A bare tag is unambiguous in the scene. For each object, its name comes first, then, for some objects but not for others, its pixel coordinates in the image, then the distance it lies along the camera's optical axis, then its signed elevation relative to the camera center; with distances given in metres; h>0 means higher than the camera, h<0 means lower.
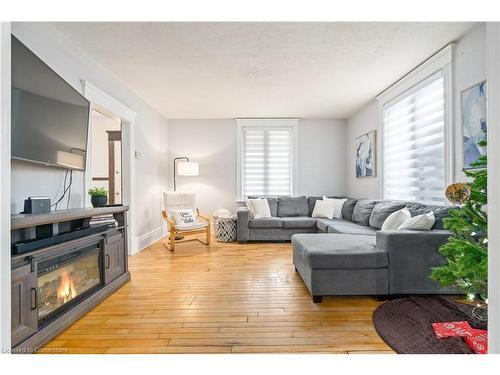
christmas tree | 1.49 -0.39
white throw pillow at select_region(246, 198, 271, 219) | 4.60 -0.40
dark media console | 1.39 -0.62
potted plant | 2.47 -0.10
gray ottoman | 2.08 -0.75
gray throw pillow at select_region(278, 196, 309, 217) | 4.84 -0.41
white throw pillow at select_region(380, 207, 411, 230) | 2.61 -0.35
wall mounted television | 1.66 +0.58
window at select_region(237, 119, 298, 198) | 5.45 +0.60
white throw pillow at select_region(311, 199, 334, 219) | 4.54 -0.44
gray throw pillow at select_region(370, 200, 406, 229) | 3.09 -0.32
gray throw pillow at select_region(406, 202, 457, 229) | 2.29 -0.25
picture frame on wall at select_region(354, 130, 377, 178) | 4.25 +0.59
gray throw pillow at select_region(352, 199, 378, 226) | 3.65 -0.39
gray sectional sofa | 2.09 -0.68
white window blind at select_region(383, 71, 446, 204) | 2.81 +0.57
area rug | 1.46 -0.97
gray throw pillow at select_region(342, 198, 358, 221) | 4.30 -0.41
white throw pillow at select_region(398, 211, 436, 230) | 2.21 -0.33
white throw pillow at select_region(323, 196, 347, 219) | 4.55 -0.36
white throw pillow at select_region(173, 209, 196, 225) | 4.11 -0.52
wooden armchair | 3.95 -0.55
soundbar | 1.41 -0.37
